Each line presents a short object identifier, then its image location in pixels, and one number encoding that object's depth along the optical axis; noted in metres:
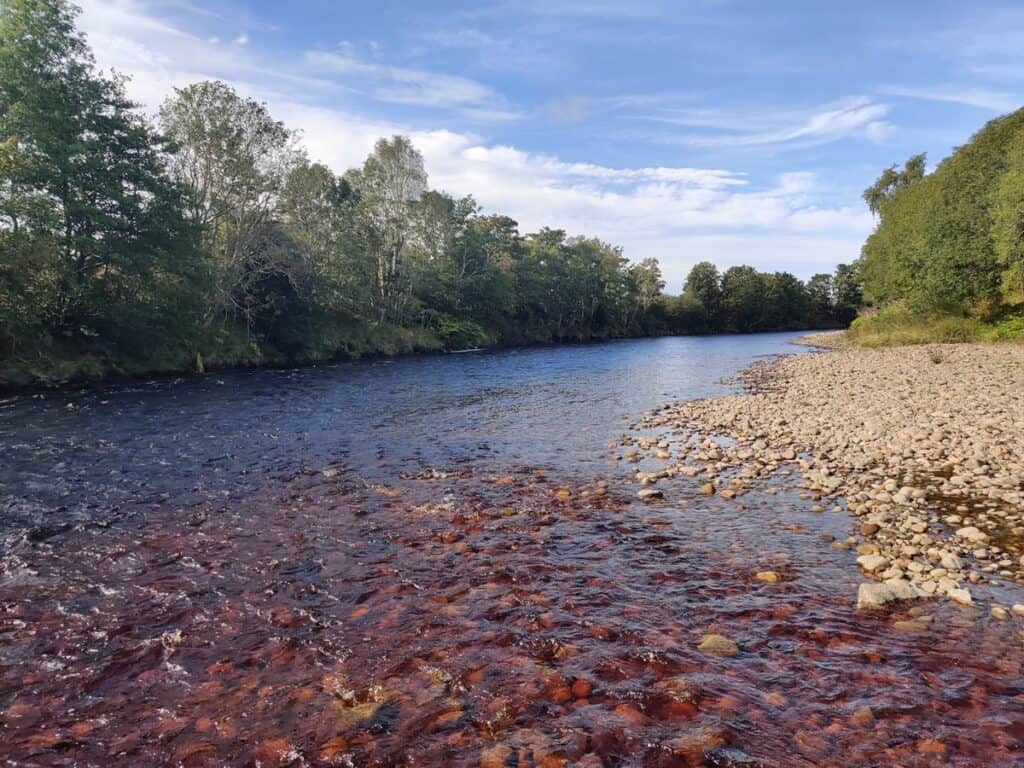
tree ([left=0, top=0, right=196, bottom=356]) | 23.86
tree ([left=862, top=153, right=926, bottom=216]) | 63.12
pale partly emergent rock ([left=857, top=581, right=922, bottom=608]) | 5.79
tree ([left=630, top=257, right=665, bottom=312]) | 102.75
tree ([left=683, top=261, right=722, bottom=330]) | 115.69
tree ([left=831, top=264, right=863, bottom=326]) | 115.94
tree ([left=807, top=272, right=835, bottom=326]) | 121.91
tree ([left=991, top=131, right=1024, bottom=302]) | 27.39
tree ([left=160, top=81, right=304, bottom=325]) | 33.47
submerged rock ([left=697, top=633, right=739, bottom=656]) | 5.10
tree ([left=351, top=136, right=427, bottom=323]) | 50.88
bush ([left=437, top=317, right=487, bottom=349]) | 59.03
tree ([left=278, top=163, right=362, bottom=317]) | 42.78
